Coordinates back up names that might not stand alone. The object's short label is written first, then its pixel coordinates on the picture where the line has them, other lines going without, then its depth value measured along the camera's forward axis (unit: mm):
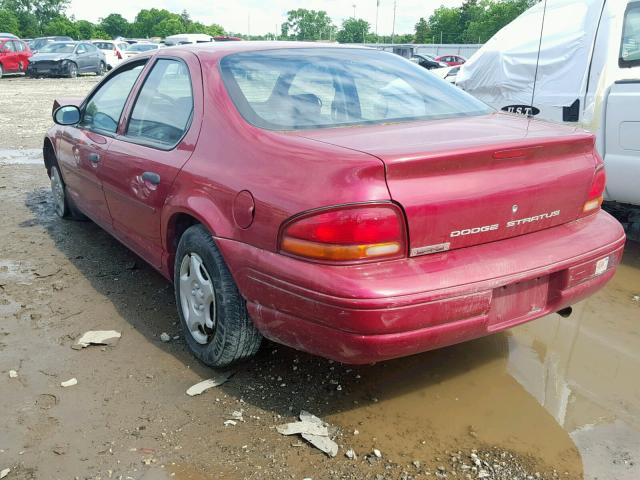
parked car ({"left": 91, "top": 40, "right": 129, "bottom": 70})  28572
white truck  4387
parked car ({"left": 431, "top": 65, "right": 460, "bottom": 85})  18188
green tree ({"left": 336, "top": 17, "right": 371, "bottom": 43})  116062
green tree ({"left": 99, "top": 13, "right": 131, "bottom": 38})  94750
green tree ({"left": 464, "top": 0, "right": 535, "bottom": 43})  76938
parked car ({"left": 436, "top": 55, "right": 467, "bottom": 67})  33375
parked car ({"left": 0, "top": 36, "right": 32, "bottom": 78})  24486
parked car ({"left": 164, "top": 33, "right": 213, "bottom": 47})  34744
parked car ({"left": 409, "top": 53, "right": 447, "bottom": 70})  27172
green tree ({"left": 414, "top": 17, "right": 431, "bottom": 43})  101738
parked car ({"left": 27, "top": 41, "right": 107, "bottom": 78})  24656
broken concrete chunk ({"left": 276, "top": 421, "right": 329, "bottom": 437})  2551
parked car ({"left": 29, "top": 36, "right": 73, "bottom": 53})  31556
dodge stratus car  2252
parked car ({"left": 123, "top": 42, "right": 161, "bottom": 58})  30884
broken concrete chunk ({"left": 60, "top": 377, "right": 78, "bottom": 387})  2926
